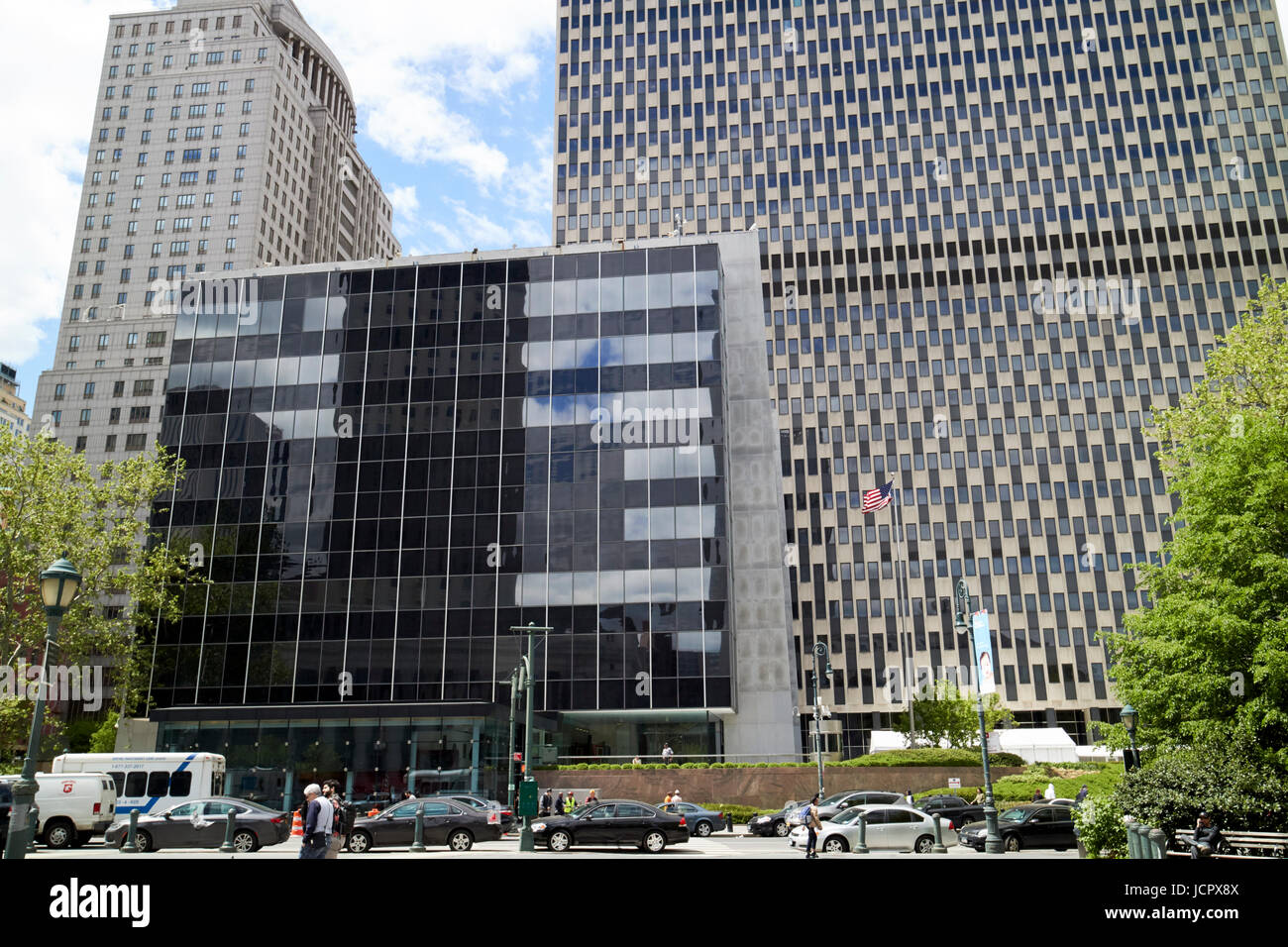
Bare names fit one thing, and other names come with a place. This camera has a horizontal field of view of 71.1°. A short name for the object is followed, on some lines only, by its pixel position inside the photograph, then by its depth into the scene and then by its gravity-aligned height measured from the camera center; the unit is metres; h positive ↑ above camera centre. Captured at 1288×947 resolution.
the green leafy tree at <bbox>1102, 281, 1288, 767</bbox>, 24.03 +2.34
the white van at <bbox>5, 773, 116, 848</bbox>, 28.50 -3.40
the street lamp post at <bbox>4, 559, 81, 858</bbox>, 14.09 -0.19
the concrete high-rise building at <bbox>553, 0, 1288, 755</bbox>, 101.81 +55.48
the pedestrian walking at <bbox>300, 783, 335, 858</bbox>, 17.27 -2.38
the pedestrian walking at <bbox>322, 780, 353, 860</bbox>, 18.42 -2.84
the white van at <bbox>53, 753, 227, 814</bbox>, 32.72 -2.67
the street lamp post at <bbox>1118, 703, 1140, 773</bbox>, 27.58 -0.75
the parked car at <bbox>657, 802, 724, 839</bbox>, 34.41 -4.64
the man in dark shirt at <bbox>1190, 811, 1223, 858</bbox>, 15.55 -2.53
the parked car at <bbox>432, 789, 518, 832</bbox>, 30.50 -3.62
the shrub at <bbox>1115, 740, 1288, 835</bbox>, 18.34 -2.05
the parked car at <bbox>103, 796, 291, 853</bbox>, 27.09 -3.80
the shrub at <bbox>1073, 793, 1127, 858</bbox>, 18.73 -2.78
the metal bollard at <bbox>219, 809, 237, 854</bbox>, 26.03 -3.92
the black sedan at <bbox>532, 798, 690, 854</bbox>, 27.75 -3.98
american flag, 52.41 +11.05
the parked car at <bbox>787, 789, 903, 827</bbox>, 31.94 -3.82
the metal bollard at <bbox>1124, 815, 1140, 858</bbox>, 14.91 -2.43
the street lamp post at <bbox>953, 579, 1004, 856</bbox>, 25.98 -3.66
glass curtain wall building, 49.75 +11.39
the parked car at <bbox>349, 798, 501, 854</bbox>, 28.08 -3.96
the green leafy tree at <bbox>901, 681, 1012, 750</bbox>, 66.44 -1.76
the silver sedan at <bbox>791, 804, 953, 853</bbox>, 27.81 -4.01
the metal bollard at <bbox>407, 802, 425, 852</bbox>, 27.25 -4.11
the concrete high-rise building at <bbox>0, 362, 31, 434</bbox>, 165.00 +54.39
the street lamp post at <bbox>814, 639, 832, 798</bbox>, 41.41 -0.91
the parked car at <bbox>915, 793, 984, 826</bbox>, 33.44 -4.18
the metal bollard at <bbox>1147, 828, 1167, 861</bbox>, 13.27 -2.14
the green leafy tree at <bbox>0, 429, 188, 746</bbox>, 43.38 +7.51
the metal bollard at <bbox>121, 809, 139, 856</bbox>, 26.83 -4.00
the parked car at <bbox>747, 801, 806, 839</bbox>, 35.03 -4.92
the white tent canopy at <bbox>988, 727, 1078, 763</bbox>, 58.91 -3.29
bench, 15.54 -2.65
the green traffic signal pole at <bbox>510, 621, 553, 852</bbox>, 26.44 -3.47
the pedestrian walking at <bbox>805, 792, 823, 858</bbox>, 22.64 -3.24
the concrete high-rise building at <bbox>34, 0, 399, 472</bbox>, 100.69 +60.21
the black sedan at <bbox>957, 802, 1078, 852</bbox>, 29.50 -4.31
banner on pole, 25.78 +0.96
